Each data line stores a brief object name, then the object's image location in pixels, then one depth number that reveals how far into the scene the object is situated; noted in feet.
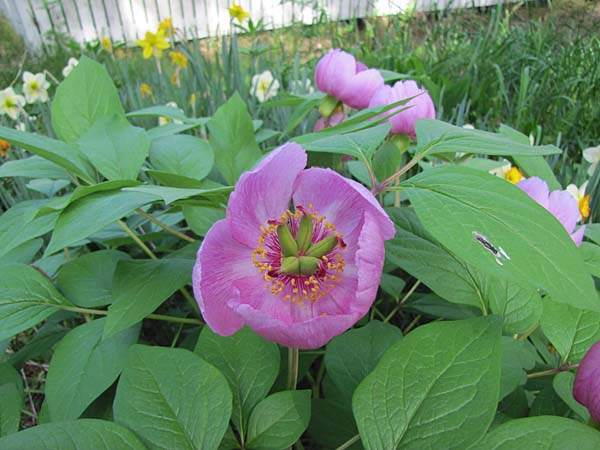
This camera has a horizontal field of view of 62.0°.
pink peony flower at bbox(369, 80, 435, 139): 2.15
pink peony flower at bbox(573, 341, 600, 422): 1.22
